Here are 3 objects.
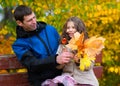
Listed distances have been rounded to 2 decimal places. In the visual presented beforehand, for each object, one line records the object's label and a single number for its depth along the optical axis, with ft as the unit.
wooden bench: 17.71
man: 16.18
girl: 16.10
